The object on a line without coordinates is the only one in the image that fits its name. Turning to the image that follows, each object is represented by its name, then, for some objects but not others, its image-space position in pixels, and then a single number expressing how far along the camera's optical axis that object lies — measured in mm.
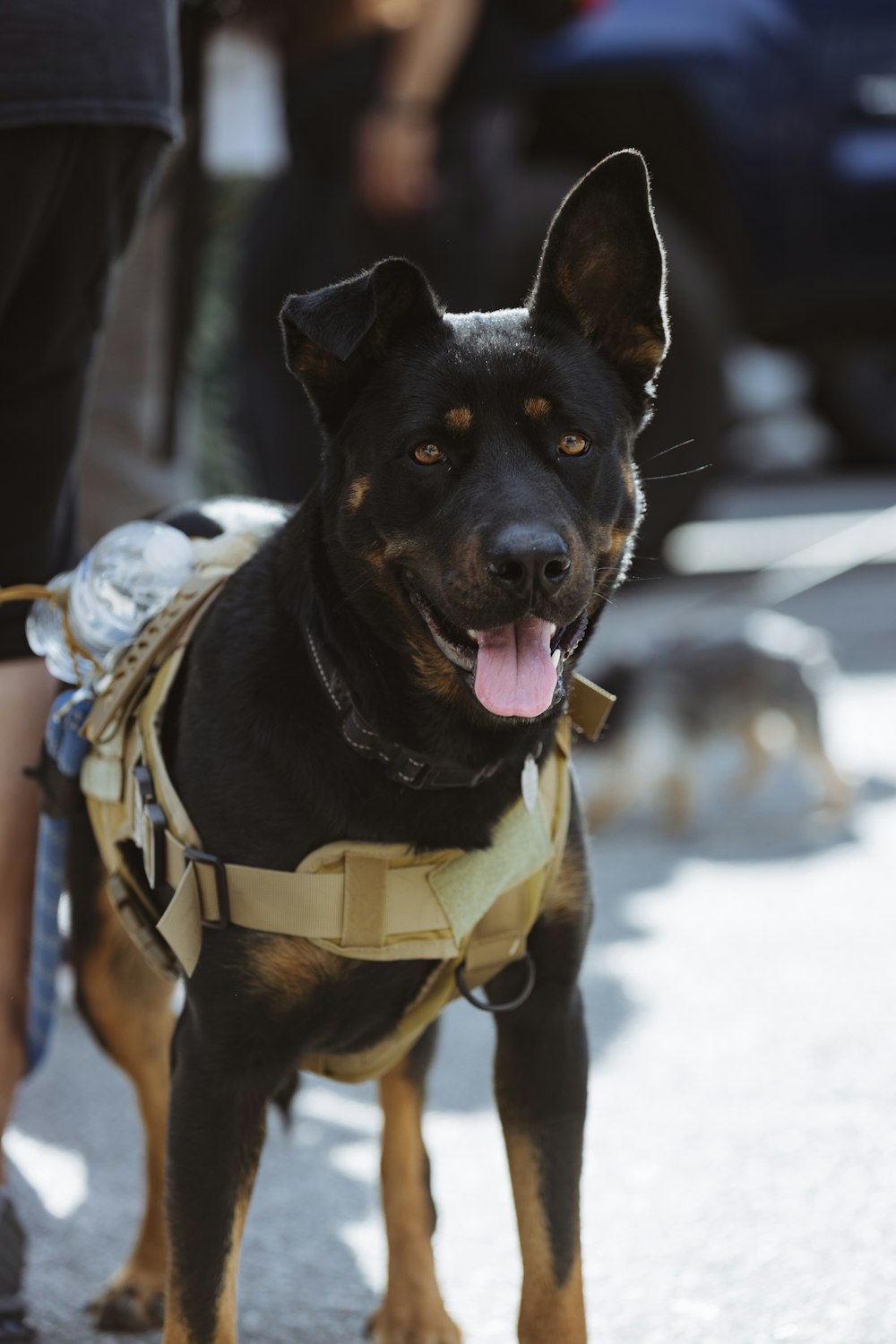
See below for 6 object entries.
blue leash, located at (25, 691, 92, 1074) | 2934
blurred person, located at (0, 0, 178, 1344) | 2652
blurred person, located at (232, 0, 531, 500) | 5977
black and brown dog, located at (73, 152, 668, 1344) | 2363
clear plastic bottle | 2836
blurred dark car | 7781
